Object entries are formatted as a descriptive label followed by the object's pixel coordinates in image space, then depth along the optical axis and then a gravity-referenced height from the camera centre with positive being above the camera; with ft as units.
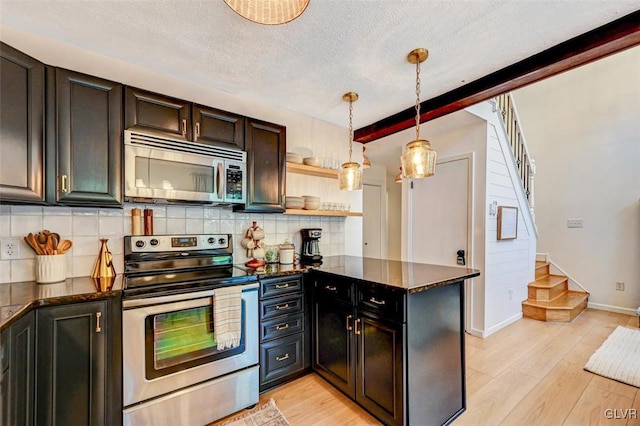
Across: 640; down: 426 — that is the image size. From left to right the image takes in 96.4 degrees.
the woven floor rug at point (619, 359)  8.11 -4.67
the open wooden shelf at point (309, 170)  9.21 +1.41
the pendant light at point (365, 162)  11.87 +2.10
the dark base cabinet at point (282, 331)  7.26 -3.18
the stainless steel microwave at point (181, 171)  6.30 +1.00
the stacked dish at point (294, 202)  9.10 +0.32
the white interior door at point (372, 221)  17.22 -0.56
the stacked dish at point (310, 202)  9.46 +0.33
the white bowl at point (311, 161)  9.60 +1.71
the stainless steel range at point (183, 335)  5.48 -2.58
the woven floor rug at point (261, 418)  6.28 -4.63
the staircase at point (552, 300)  12.73 -4.30
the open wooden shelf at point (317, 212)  9.01 +0.00
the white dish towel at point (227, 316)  6.21 -2.30
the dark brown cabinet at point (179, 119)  6.34 +2.26
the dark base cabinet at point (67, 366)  4.30 -2.56
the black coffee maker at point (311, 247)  9.42 -1.17
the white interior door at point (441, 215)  11.71 -0.15
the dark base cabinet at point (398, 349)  5.65 -3.01
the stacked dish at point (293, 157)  9.17 +1.77
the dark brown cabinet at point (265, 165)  8.02 +1.36
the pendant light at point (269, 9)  3.68 +2.66
